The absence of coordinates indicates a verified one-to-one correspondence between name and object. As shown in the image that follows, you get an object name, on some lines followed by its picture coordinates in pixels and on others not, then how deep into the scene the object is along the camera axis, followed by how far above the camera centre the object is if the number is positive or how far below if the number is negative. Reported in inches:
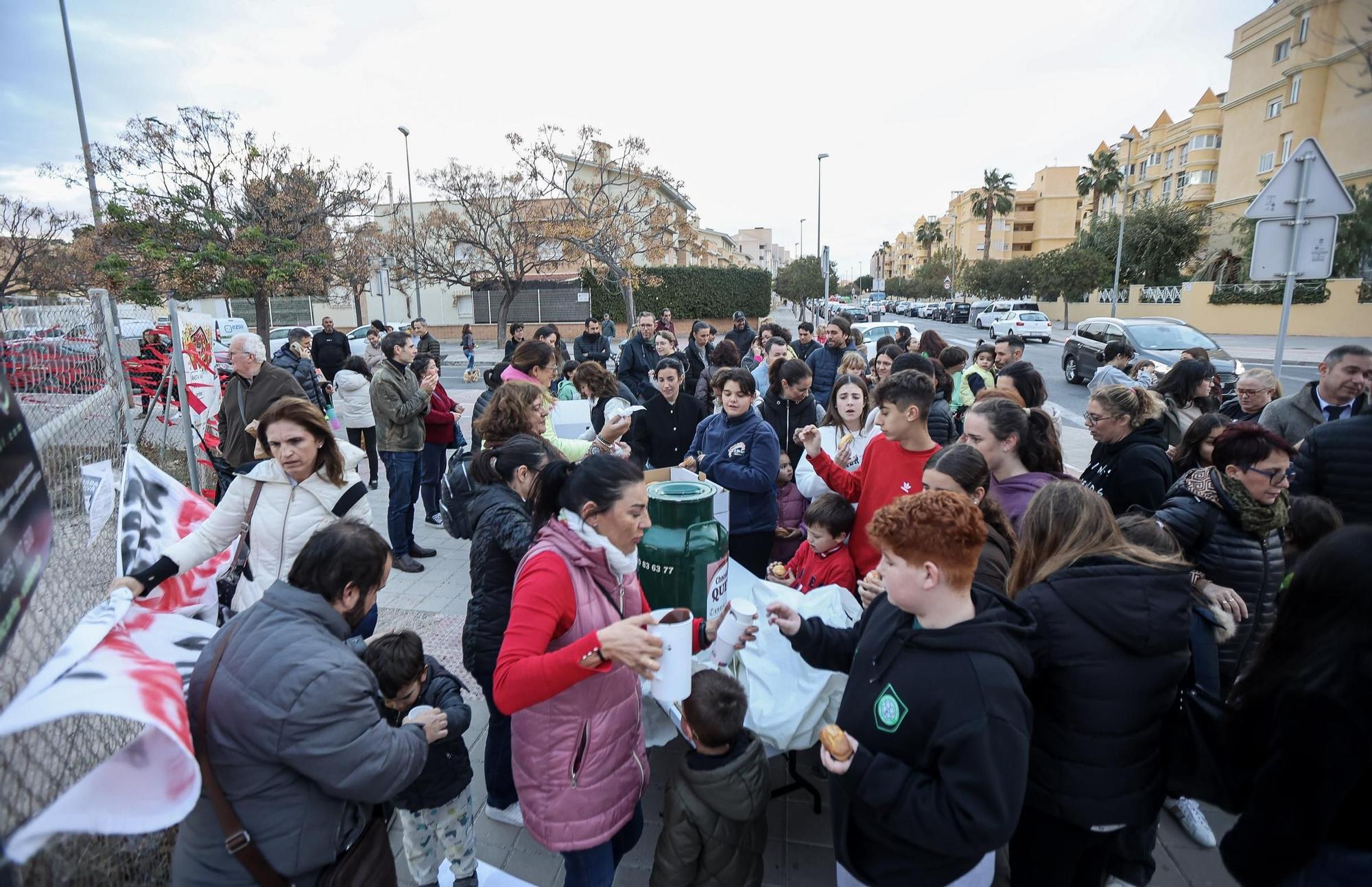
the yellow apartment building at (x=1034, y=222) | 2972.4 +416.8
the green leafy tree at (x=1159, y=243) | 1379.2 +145.3
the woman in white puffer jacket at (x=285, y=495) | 117.0 -32.0
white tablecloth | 104.0 -59.8
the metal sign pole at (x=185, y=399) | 185.3 -22.7
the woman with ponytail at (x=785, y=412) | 215.8 -32.0
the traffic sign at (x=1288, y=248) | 190.9 +18.3
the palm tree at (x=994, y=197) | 2476.6 +433.1
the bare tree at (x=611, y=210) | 920.9 +157.6
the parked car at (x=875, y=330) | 756.6 -19.6
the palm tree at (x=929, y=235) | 3344.0 +396.6
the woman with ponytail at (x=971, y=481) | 101.6 -26.5
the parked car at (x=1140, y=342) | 537.6 -27.1
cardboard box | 125.0 -33.2
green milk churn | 108.8 -38.8
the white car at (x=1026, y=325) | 1187.3 -23.4
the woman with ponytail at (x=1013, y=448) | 118.9 -24.6
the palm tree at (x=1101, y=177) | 1989.4 +408.3
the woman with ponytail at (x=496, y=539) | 102.3 -33.9
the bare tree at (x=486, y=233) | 1010.1 +130.1
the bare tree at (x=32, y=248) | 557.0 +64.9
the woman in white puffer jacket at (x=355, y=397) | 287.7 -35.1
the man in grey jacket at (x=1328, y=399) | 178.4 -24.1
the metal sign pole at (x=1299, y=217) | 189.0 +26.7
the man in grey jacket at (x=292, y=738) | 62.3 -40.1
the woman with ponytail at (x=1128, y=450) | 139.3 -29.7
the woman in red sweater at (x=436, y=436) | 251.4 -46.5
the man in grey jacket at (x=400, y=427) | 230.2 -38.6
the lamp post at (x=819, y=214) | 1473.9 +223.9
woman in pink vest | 75.0 -39.8
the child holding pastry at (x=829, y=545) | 130.0 -45.8
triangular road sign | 185.8 +33.5
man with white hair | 190.7 -22.2
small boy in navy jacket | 92.2 -65.8
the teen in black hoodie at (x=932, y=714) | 62.1 -39.4
